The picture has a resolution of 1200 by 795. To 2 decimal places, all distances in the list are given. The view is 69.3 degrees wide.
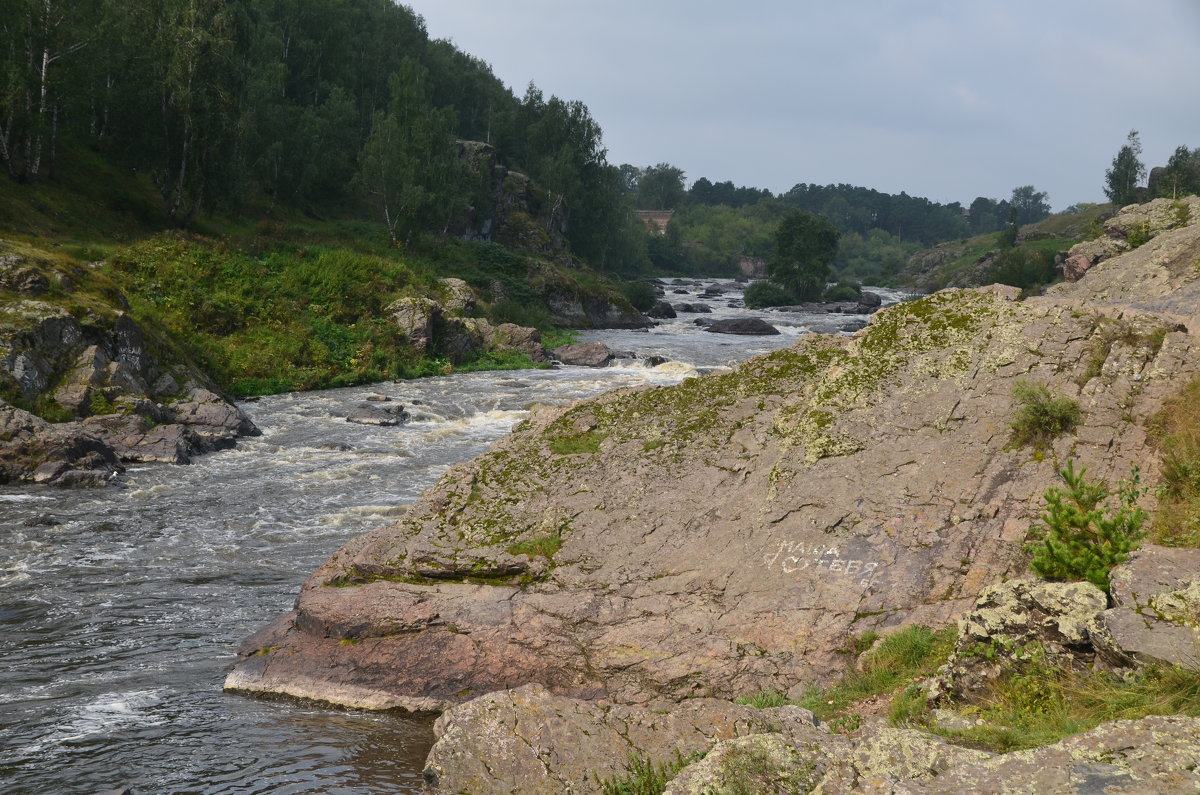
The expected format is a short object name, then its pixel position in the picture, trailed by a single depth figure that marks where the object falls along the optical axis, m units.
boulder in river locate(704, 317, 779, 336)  61.56
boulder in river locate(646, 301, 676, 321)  73.88
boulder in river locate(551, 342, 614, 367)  46.28
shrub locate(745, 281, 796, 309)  87.75
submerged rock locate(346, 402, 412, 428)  30.52
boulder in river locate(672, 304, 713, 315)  79.62
